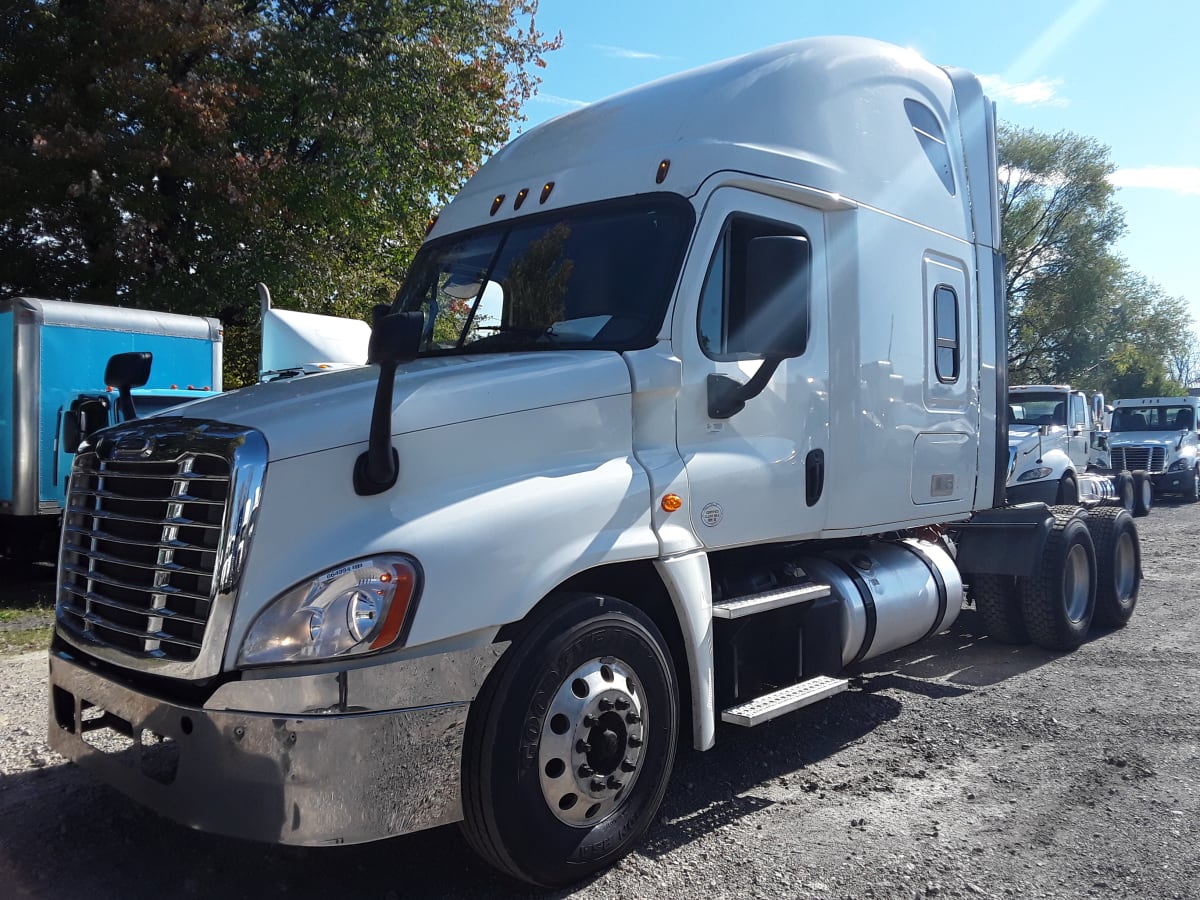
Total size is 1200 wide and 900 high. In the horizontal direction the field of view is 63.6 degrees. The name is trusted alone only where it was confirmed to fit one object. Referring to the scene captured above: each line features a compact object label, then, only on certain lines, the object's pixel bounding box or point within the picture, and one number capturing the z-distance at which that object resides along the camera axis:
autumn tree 13.66
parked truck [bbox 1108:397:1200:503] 23.66
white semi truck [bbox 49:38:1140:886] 3.04
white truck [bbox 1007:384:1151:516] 14.01
